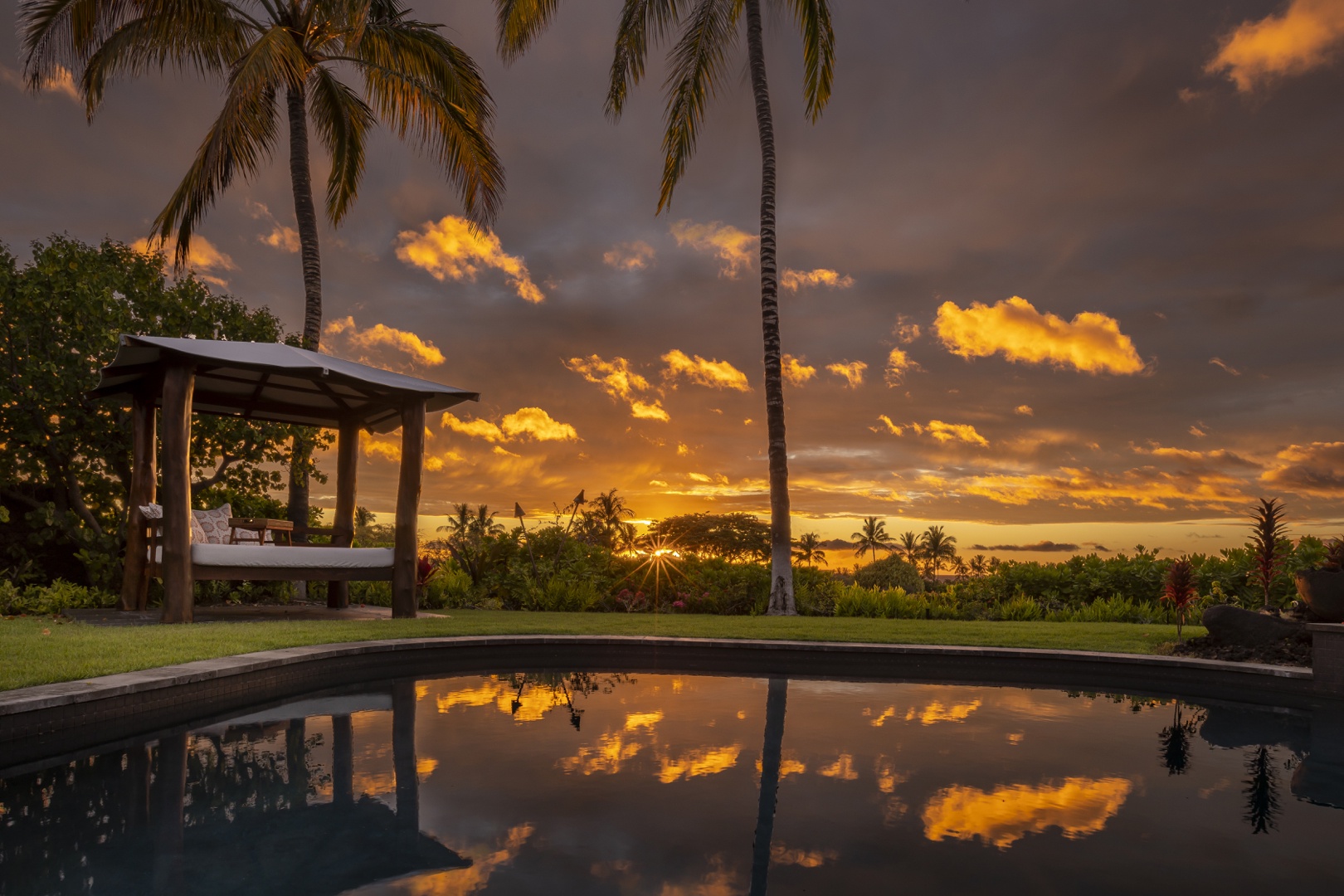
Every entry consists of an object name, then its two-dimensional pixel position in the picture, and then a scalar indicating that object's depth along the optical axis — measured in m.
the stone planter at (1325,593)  7.67
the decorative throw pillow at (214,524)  11.30
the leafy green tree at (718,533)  58.34
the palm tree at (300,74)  12.48
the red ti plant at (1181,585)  8.95
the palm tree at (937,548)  77.69
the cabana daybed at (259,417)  9.34
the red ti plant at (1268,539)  8.85
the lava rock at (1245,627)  8.33
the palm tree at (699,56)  14.33
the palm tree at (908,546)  79.88
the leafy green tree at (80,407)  10.85
